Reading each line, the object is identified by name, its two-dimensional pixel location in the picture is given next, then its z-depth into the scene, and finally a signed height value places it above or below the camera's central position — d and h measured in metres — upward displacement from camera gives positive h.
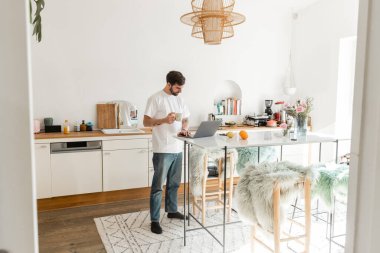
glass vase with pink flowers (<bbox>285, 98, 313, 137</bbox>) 3.49 -0.09
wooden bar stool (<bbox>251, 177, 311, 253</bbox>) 2.33 -0.82
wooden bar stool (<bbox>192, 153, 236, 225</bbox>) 3.54 -0.88
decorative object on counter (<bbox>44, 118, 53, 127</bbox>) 4.37 -0.23
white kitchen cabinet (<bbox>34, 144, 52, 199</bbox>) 3.93 -0.79
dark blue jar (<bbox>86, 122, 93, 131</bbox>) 4.61 -0.30
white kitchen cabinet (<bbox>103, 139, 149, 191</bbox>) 4.26 -0.76
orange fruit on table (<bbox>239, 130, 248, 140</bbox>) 3.35 -0.28
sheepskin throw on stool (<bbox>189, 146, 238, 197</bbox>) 3.52 -0.62
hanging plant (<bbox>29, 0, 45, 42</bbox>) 1.24 +0.33
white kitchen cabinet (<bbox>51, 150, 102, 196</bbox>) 4.03 -0.84
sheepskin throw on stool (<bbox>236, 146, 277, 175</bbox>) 3.87 -0.56
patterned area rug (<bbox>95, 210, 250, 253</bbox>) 3.14 -1.31
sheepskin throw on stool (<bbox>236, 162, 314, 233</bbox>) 2.36 -0.59
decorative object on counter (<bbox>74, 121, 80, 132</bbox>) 4.60 -0.32
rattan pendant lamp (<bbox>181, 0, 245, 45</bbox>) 3.12 +0.83
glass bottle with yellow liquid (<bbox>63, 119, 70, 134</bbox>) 4.32 -0.32
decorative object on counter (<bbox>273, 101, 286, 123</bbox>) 5.71 -0.15
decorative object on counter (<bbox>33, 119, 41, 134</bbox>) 4.20 -0.28
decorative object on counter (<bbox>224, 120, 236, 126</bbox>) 5.45 -0.27
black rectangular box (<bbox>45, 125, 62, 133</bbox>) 4.35 -0.33
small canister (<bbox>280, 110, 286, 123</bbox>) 5.71 -0.17
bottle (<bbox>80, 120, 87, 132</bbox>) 4.58 -0.31
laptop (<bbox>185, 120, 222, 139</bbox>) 3.27 -0.23
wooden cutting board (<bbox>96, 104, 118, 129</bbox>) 4.75 -0.15
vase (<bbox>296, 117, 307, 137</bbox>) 3.58 -0.20
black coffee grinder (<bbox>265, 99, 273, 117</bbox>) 5.73 +0.00
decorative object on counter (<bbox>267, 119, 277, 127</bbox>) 5.47 -0.26
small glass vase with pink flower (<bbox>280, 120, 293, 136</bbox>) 3.64 -0.21
